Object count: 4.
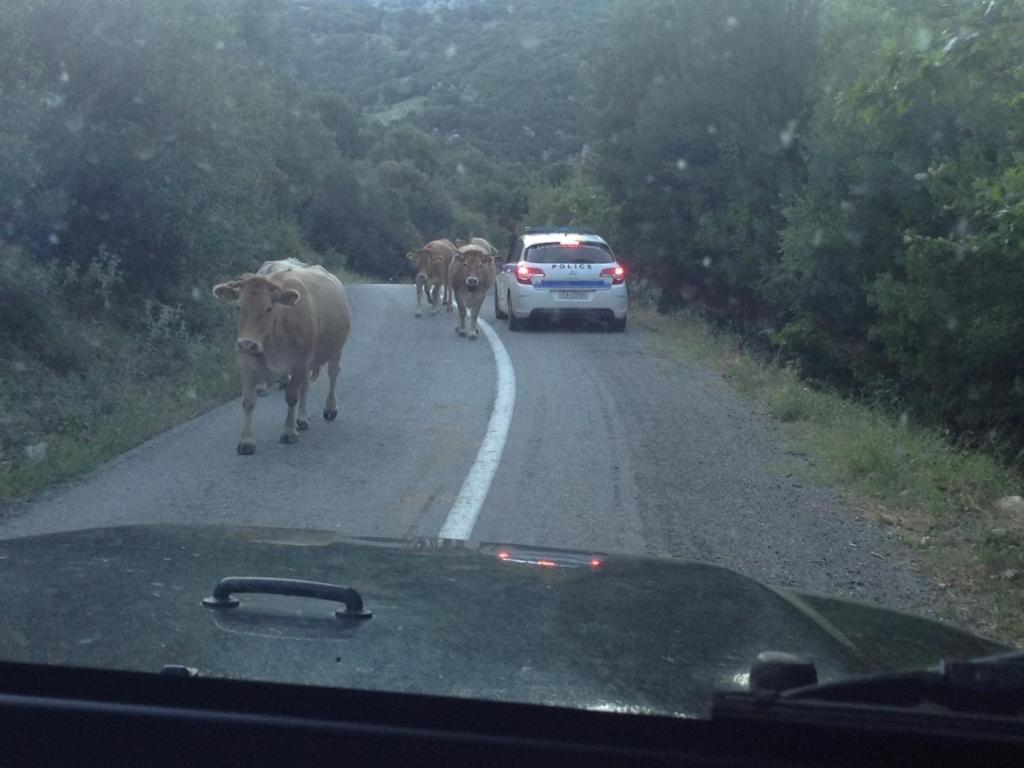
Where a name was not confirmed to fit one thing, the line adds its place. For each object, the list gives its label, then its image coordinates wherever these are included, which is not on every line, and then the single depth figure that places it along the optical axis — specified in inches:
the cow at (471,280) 819.4
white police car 860.6
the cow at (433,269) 979.3
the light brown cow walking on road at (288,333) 418.6
